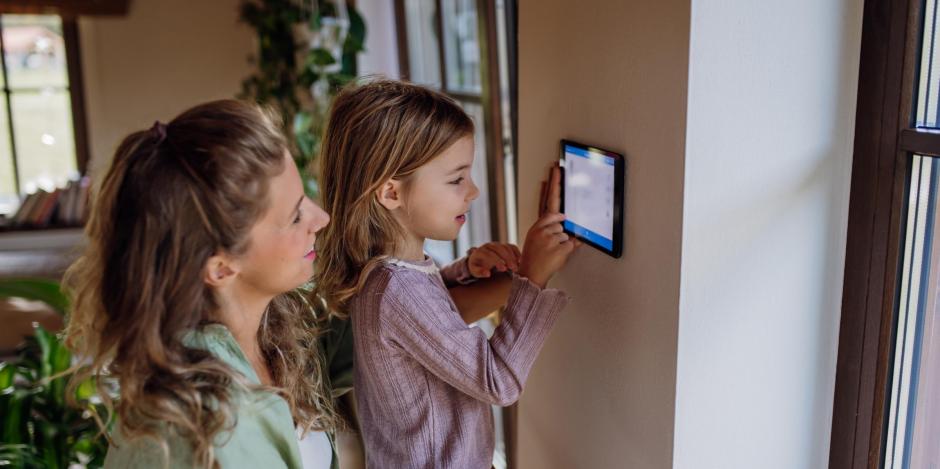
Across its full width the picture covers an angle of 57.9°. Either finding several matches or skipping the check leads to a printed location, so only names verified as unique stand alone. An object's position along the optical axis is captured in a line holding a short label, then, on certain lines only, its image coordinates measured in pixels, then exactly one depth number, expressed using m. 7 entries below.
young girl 1.26
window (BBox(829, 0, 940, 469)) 1.01
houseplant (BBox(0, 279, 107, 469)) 1.80
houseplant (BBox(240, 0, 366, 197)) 3.70
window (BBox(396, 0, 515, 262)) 2.31
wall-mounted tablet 1.19
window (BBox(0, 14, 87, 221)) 6.62
